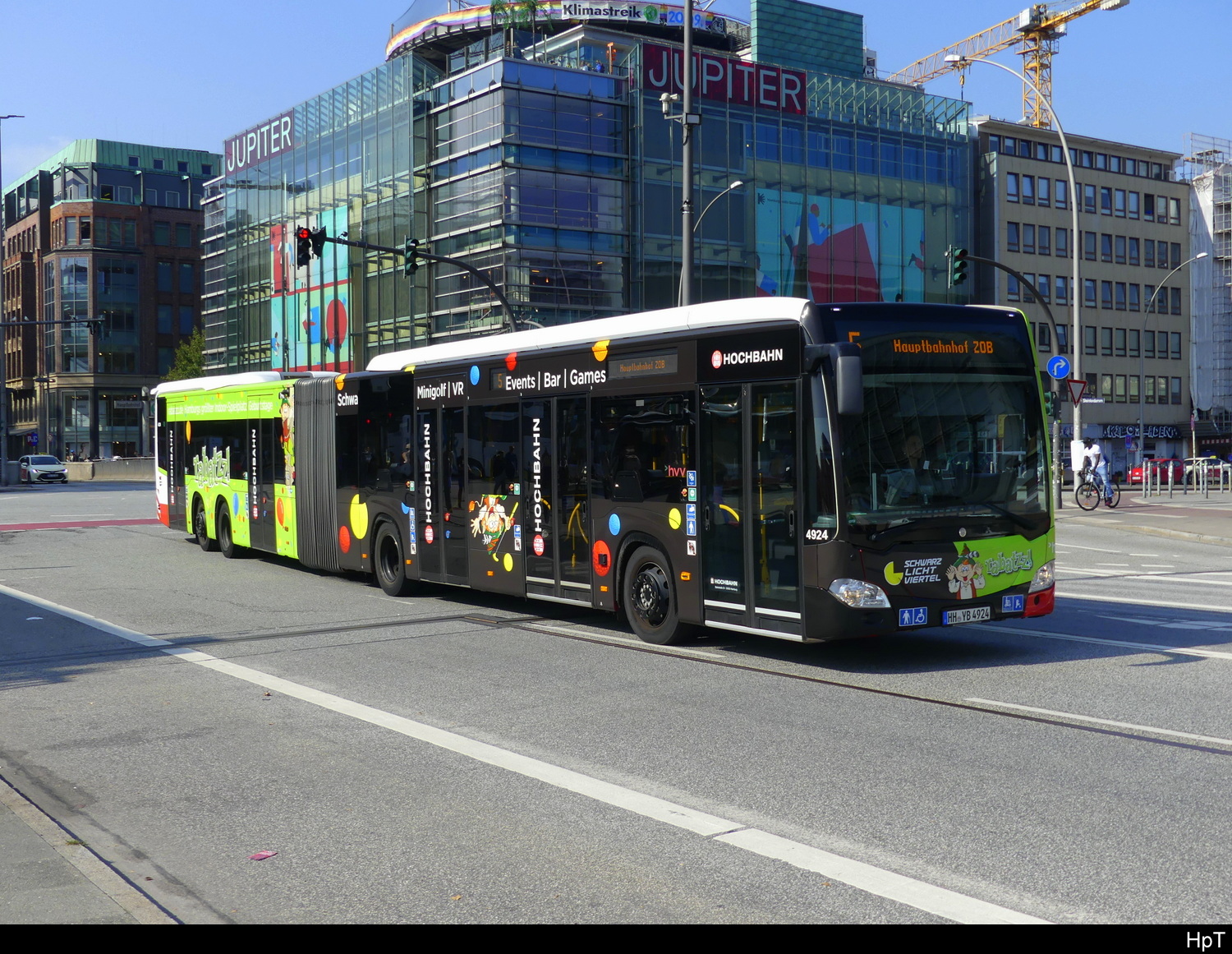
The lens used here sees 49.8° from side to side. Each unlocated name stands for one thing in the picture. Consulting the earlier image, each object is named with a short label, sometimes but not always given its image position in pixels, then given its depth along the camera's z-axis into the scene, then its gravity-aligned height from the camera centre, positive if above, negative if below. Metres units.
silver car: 67.88 -0.77
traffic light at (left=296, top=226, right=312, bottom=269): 25.83 +4.06
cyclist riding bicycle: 35.62 -0.60
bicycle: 35.12 -1.39
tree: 79.88 +5.65
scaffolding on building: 98.25 +13.44
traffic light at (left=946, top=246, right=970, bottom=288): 29.56 +4.08
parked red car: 54.91 -1.43
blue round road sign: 28.75 +1.66
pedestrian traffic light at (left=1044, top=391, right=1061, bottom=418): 14.11 +0.42
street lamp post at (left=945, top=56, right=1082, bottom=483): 32.11 +3.66
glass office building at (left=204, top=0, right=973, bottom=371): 53.25 +11.89
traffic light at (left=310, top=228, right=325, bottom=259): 26.02 +4.17
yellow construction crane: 94.81 +29.89
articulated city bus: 9.98 -0.19
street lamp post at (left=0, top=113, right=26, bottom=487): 61.51 +0.79
